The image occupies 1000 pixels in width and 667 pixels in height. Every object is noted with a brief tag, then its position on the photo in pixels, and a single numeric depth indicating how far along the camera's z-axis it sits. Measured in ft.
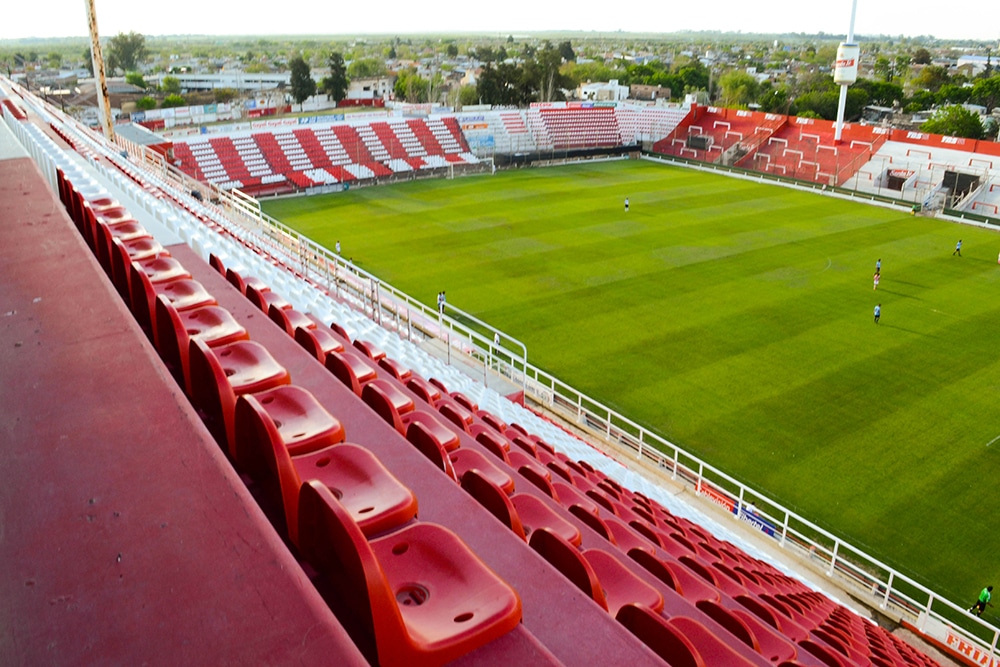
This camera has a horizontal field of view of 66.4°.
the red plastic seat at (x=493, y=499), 9.75
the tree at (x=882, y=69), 481.79
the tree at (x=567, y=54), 638.90
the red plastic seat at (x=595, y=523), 16.31
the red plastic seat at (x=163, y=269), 13.37
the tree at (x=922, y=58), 631.97
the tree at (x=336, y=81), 301.84
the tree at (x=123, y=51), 519.60
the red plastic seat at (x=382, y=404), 12.47
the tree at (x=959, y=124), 211.20
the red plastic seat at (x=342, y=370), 13.08
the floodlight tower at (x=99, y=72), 94.94
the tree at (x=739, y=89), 335.67
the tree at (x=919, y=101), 292.20
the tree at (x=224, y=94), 351.05
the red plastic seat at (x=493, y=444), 20.00
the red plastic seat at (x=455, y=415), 22.30
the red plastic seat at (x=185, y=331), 9.47
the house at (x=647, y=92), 313.94
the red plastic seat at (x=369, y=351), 26.23
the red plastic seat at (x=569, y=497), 18.77
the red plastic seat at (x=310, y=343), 14.57
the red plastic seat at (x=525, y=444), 26.71
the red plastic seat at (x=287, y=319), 15.76
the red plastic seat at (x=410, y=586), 5.10
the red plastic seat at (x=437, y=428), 15.19
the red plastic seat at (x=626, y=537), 16.84
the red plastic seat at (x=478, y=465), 13.88
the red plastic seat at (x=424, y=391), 24.25
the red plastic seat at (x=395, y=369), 26.61
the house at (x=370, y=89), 400.26
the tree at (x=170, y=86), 383.24
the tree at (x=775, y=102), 276.82
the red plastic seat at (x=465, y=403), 31.63
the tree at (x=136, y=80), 375.86
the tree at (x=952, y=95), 313.73
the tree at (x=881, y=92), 294.66
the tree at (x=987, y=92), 316.19
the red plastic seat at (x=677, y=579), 14.83
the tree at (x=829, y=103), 271.69
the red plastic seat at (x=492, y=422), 28.59
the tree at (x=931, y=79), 403.13
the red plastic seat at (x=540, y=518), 12.75
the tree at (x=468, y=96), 314.76
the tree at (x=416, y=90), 331.57
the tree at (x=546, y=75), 254.06
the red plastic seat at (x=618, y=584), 10.55
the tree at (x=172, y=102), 289.23
